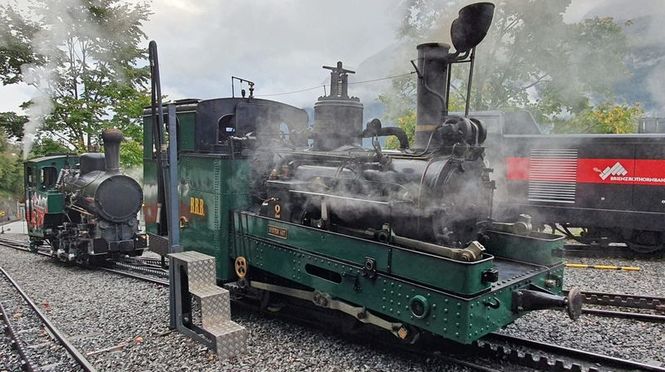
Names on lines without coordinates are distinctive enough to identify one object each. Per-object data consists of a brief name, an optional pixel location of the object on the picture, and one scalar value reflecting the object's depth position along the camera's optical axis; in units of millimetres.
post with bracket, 4555
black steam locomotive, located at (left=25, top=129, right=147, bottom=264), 9586
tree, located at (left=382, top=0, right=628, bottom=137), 9086
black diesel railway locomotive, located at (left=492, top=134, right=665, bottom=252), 8672
